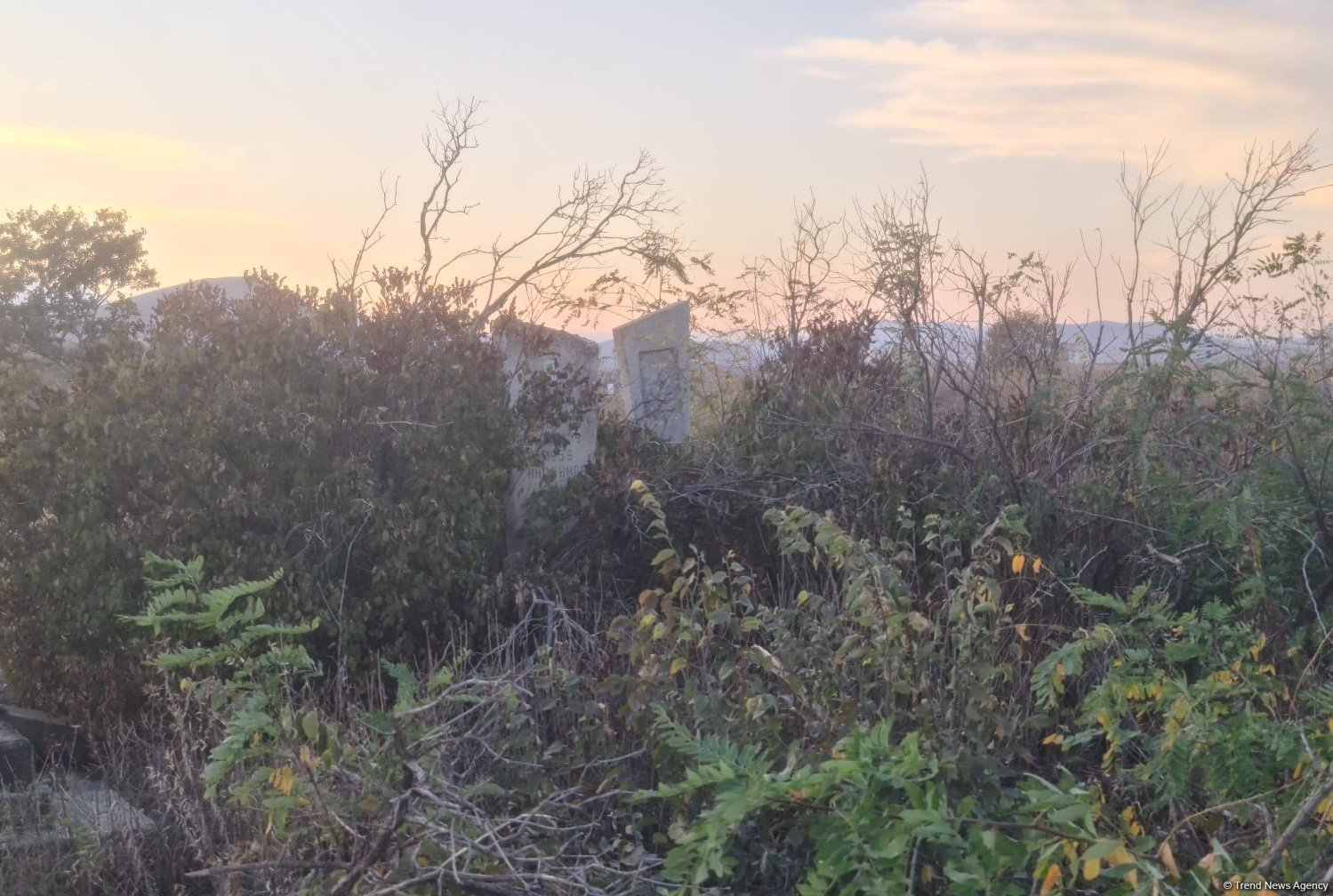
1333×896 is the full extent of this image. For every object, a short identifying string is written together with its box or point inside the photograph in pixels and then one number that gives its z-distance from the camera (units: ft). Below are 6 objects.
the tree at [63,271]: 86.33
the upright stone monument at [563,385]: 23.89
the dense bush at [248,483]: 19.57
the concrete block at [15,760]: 18.03
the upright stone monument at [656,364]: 31.09
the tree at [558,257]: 24.73
